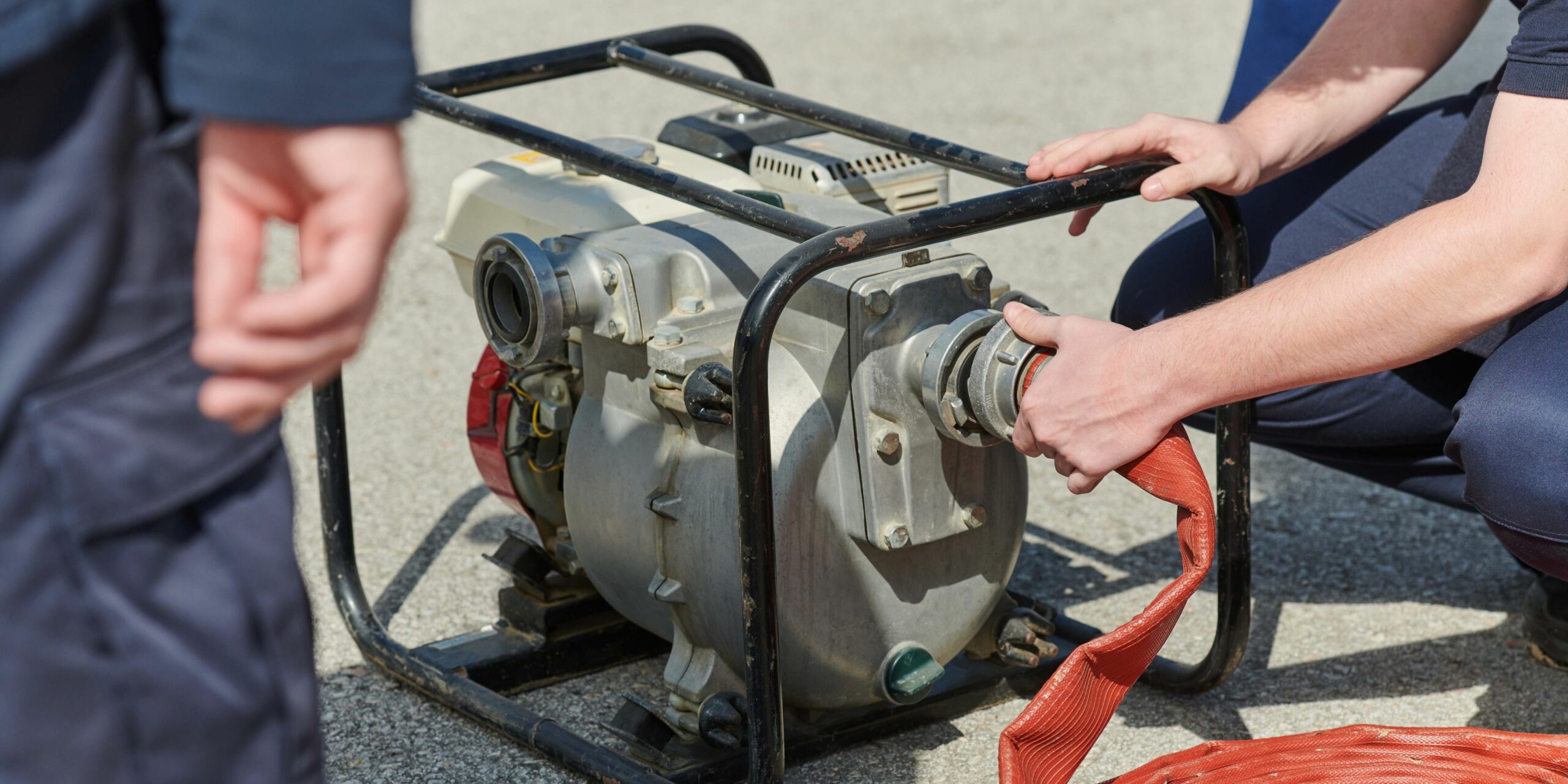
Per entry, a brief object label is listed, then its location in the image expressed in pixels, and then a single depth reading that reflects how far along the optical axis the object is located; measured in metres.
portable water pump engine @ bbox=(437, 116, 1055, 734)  2.53
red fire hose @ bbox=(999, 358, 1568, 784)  2.43
